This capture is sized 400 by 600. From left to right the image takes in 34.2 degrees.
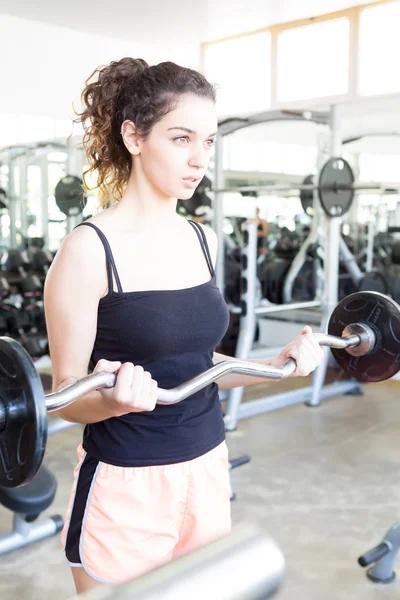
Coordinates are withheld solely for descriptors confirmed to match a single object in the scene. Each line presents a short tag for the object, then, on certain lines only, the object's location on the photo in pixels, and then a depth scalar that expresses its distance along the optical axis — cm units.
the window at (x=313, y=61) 570
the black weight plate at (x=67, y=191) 434
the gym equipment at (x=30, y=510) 190
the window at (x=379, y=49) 525
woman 90
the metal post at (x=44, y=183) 541
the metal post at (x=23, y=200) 577
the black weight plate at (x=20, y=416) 59
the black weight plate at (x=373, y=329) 93
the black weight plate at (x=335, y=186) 368
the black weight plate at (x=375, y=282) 404
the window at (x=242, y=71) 650
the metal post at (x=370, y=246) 452
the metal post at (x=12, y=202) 552
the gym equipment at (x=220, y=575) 37
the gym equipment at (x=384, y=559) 196
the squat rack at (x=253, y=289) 336
